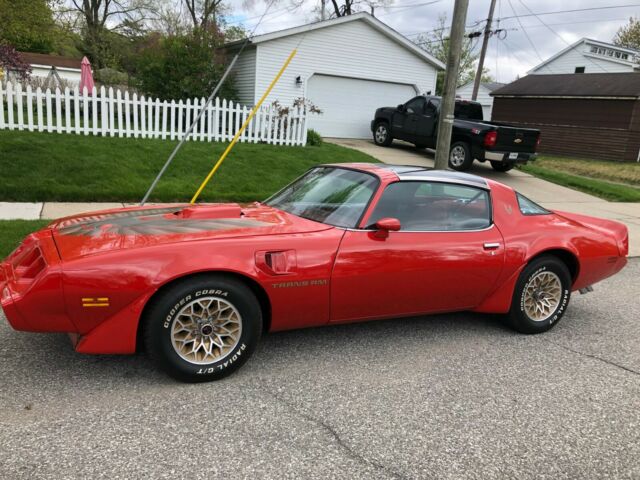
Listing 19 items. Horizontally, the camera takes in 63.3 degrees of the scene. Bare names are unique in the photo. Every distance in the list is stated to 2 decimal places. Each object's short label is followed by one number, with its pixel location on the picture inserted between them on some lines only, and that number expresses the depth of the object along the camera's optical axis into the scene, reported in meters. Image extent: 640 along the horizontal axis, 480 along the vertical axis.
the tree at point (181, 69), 15.57
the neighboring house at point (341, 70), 17.50
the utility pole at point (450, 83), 8.57
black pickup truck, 13.46
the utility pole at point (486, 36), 26.07
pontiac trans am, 3.04
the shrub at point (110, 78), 30.51
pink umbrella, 16.97
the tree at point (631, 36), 52.97
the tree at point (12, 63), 18.12
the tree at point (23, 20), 17.80
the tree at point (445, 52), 51.59
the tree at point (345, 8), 38.16
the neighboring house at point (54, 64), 38.06
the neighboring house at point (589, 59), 38.34
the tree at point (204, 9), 38.03
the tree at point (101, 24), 38.97
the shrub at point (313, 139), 14.51
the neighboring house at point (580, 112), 21.77
